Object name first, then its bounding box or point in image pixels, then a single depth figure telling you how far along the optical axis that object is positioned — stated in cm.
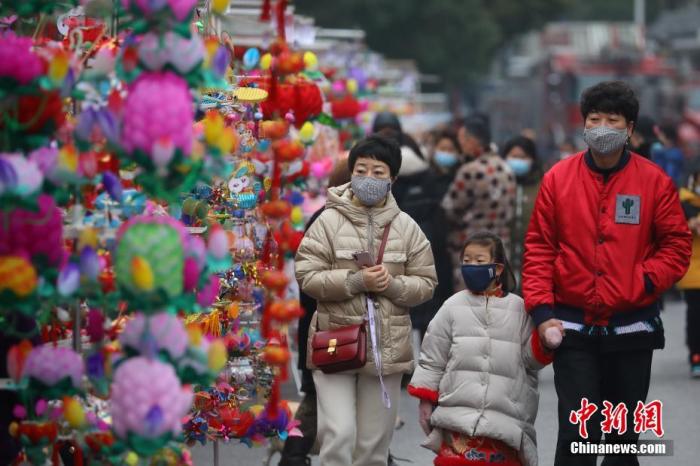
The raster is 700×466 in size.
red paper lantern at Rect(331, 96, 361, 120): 2934
